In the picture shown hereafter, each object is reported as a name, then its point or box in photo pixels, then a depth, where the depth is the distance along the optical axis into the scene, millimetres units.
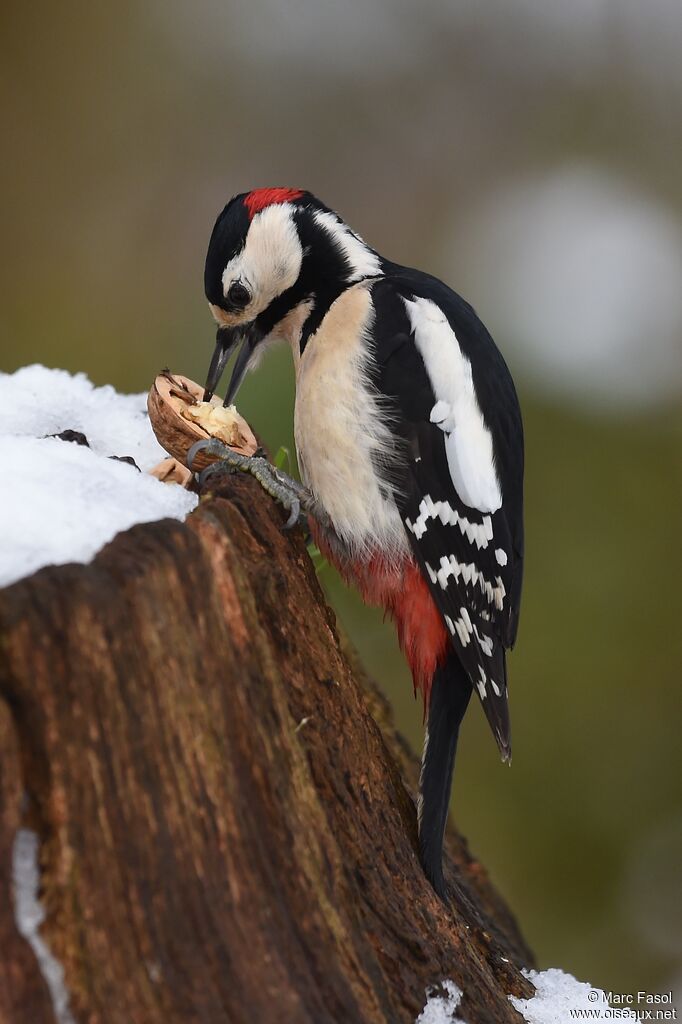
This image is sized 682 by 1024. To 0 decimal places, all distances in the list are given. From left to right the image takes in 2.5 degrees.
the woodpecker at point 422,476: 4134
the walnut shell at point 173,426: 4130
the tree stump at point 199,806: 4016
